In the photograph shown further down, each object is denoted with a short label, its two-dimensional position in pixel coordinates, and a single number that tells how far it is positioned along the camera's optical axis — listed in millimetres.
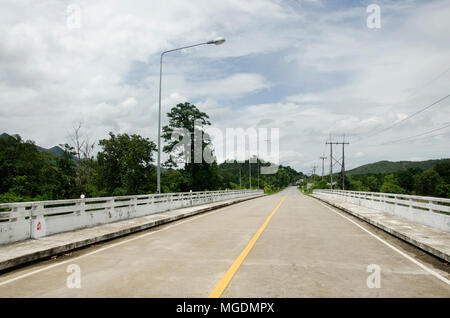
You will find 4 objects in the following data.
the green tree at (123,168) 51750
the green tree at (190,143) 55156
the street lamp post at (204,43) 18362
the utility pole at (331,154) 58125
